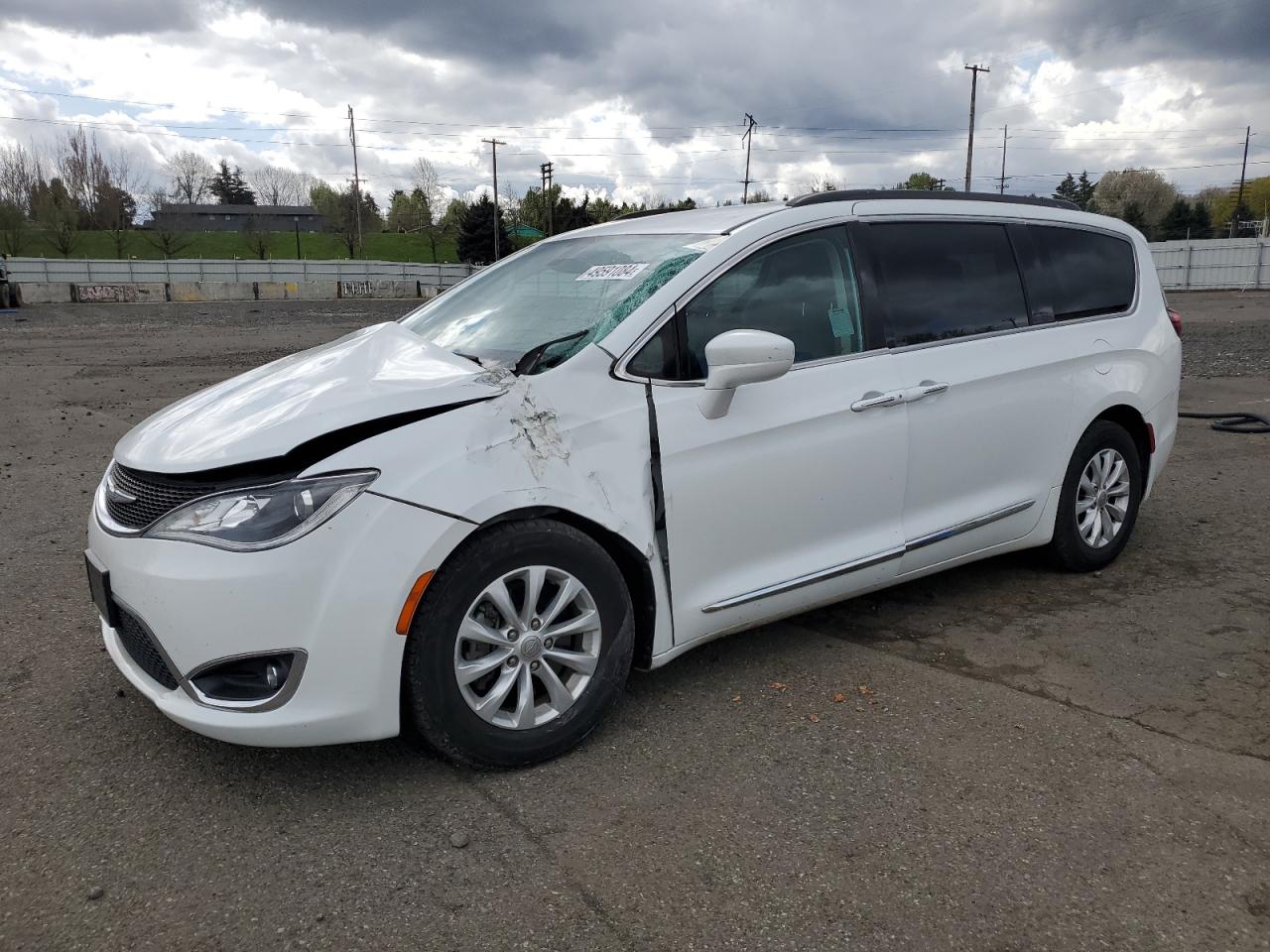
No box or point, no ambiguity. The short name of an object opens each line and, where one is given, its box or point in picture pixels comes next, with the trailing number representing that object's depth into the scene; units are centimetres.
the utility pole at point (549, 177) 6838
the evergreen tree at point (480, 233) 7756
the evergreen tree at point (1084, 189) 9661
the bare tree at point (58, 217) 6969
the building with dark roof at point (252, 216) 11269
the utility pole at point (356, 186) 8312
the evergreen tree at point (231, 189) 13250
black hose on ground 842
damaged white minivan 269
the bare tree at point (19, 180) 7739
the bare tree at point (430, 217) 9688
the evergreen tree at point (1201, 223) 6775
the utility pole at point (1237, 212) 6162
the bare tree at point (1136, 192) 8503
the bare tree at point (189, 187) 9931
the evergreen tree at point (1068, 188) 10100
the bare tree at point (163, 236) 7856
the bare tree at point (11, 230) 6175
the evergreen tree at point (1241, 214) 6575
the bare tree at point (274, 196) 11019
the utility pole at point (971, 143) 5178
